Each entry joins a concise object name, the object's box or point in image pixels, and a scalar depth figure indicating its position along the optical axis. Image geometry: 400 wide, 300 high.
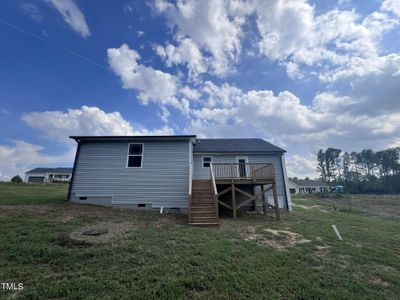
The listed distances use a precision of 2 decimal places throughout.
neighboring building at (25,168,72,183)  40.47
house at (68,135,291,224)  10.65
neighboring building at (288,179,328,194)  52.78
